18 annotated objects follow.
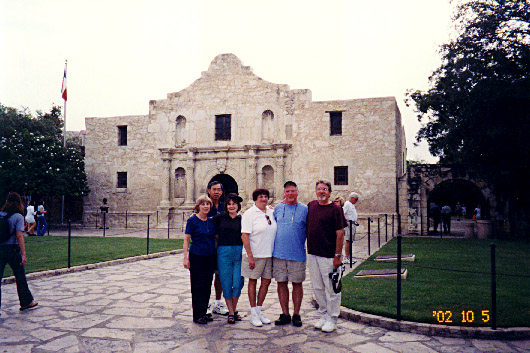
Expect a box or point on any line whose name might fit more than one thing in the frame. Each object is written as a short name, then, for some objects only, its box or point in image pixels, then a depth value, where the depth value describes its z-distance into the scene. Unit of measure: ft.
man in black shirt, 21.28
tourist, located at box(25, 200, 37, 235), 58.25
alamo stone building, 69.72
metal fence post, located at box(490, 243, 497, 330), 17.53
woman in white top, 19.06
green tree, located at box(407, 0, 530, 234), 49.60
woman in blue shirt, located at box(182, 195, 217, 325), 19.54
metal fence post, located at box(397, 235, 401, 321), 19.02
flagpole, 82.93
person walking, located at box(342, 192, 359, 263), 36.98
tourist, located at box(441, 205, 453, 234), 72.33
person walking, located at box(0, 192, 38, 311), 21.43
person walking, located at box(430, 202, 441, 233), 76.59
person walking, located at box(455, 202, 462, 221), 140.23
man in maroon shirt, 18.43
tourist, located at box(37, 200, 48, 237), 63.75
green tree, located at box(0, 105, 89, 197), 71.41
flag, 82.07
